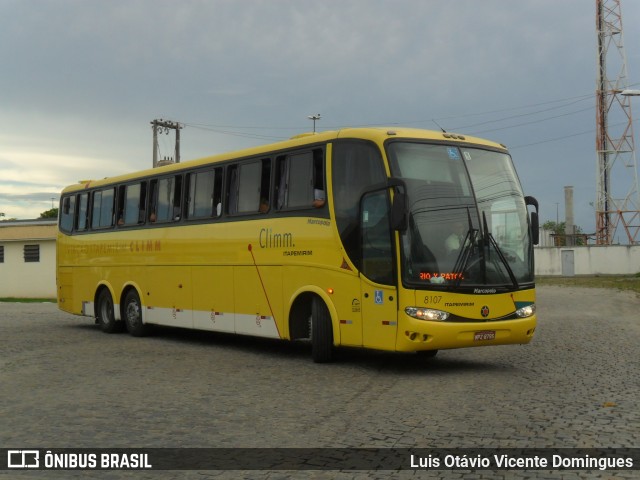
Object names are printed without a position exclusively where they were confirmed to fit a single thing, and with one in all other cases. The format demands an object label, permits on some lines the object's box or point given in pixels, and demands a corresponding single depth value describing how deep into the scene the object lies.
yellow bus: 12.01
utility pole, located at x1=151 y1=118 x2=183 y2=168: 48.34
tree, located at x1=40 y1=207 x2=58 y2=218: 110.78
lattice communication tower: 70.00
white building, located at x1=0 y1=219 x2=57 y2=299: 46.84
